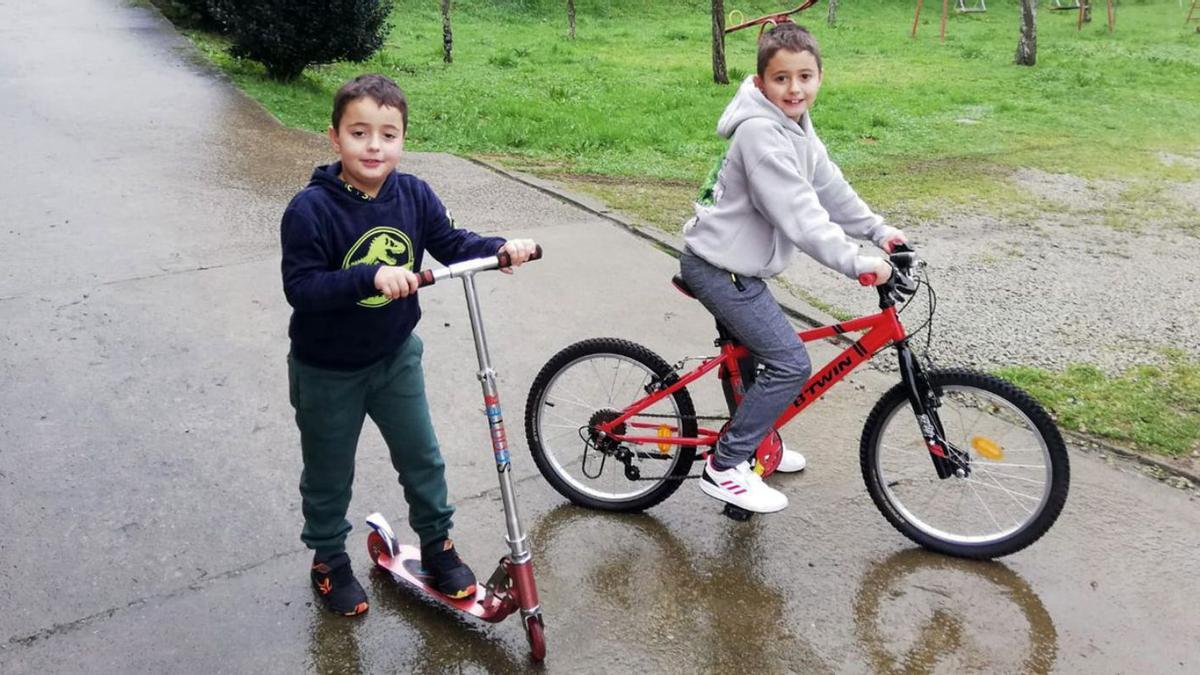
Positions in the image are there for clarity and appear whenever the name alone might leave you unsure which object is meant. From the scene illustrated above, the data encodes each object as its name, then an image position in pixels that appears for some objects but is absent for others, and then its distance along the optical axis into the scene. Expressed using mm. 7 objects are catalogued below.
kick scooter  2748
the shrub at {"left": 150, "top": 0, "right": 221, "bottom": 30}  14031
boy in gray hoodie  3188
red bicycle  3312
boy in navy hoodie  2650
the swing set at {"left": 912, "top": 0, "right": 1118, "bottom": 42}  24222
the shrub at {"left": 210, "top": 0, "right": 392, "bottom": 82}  11141
